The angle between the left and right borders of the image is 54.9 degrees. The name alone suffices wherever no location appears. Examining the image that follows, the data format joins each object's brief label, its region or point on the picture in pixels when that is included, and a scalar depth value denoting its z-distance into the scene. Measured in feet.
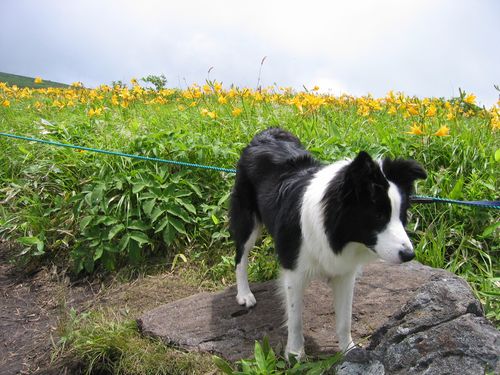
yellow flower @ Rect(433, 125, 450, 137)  10.96
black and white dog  6.71
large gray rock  6.17
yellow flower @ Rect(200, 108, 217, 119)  14.98
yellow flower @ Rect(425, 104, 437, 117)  11.71
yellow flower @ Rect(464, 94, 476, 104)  12.62
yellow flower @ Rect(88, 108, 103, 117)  16.32
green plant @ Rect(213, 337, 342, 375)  7.47
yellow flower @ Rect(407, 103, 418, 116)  12.41
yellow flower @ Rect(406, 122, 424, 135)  11.66
